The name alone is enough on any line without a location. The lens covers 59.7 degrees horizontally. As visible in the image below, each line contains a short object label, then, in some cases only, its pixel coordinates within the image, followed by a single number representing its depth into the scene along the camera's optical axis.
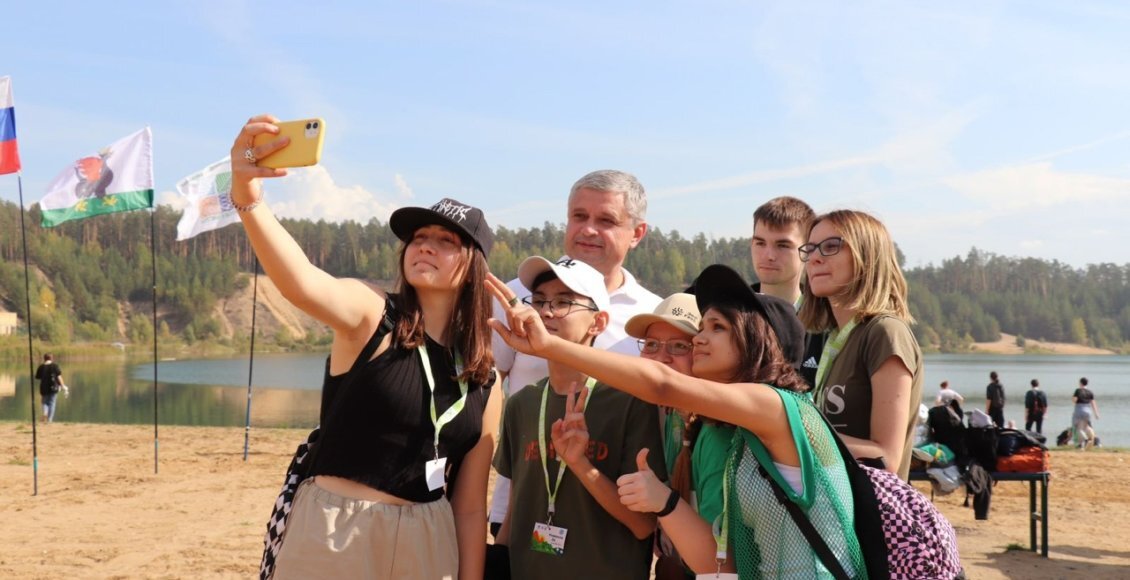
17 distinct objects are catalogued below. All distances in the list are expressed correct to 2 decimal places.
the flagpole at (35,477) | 12.23
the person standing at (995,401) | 21.94
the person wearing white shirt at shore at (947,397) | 8.92
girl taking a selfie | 2.53
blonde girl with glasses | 3.11
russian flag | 11.86
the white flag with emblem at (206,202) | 14.38
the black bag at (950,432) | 8.17
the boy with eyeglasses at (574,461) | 2.92
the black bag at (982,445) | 8.20
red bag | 8.39
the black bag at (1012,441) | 8.42
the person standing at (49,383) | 21.84
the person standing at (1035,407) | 23.45
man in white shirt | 3.79
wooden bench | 8.30
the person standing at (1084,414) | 21.47
